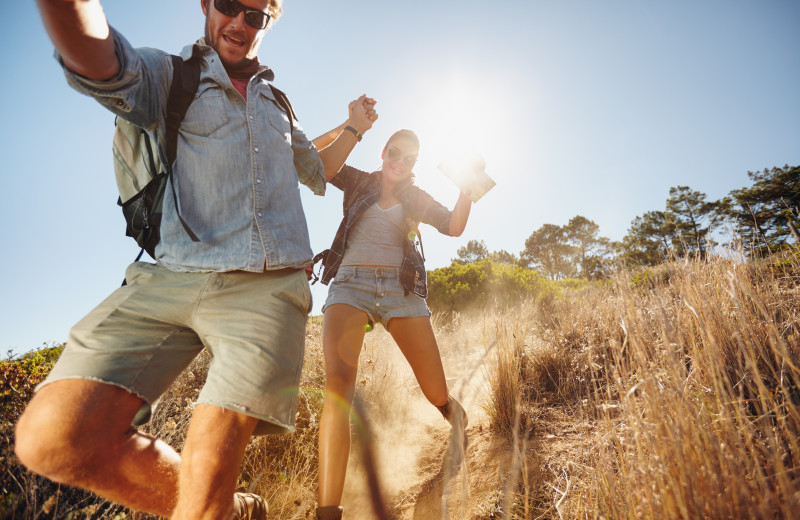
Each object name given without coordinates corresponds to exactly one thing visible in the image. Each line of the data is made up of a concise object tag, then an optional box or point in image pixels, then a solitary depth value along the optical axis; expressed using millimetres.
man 1103
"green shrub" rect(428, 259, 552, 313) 10742
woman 2047
